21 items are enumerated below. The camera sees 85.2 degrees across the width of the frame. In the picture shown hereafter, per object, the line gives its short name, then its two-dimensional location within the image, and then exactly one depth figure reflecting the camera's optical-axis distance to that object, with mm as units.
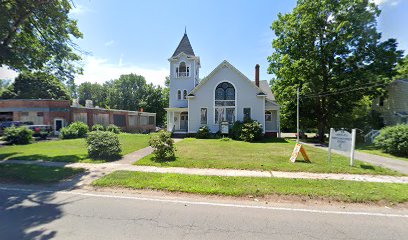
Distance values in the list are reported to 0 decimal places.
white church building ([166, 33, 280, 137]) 24016
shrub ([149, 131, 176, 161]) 11180
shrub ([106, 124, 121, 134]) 28172
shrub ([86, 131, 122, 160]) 11414
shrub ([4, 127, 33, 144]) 17766
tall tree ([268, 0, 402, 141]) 20953
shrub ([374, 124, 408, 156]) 13711
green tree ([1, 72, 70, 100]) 44625
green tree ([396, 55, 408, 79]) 27978
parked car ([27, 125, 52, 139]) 21766
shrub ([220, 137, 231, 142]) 21016
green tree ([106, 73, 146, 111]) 56625
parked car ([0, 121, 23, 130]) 23844
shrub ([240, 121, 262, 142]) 21297
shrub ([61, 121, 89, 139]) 22484
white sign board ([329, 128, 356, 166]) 10000
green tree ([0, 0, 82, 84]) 11320
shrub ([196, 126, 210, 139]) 23469
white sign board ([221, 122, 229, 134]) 23234
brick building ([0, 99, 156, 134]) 27266
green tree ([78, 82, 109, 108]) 71562
